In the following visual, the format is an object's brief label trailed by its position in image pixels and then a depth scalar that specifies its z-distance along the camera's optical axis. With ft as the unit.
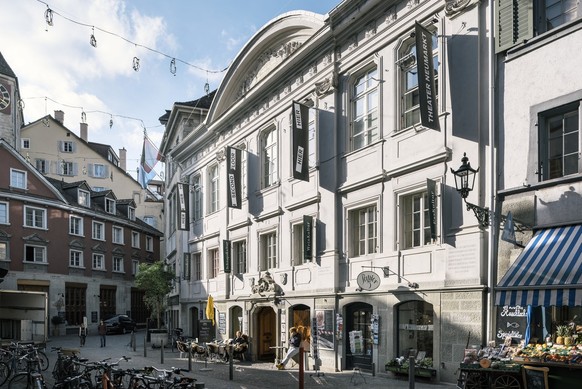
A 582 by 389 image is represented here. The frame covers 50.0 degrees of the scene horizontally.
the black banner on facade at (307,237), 66.08
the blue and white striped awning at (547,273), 35.91
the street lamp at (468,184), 42.04
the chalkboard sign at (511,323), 41.01
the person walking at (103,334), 110.22
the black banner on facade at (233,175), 84.69
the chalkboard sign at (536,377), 33.76
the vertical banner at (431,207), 47.80
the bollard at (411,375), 35.12
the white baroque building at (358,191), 47.09
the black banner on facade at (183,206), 107.34
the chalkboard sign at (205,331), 72.59
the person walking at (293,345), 62.13
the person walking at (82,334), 113.29
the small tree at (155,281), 116.78
